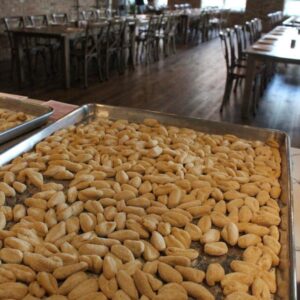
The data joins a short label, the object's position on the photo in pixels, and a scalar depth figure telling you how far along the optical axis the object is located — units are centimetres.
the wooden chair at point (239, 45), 431
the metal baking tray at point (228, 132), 74
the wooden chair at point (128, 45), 544
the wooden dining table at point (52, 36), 432
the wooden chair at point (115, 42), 497
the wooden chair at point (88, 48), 458
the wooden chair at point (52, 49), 505
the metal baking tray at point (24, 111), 127
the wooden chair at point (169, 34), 667
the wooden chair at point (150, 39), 611
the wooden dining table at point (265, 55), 329
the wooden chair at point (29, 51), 473
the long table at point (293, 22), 654
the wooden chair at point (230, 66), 387
